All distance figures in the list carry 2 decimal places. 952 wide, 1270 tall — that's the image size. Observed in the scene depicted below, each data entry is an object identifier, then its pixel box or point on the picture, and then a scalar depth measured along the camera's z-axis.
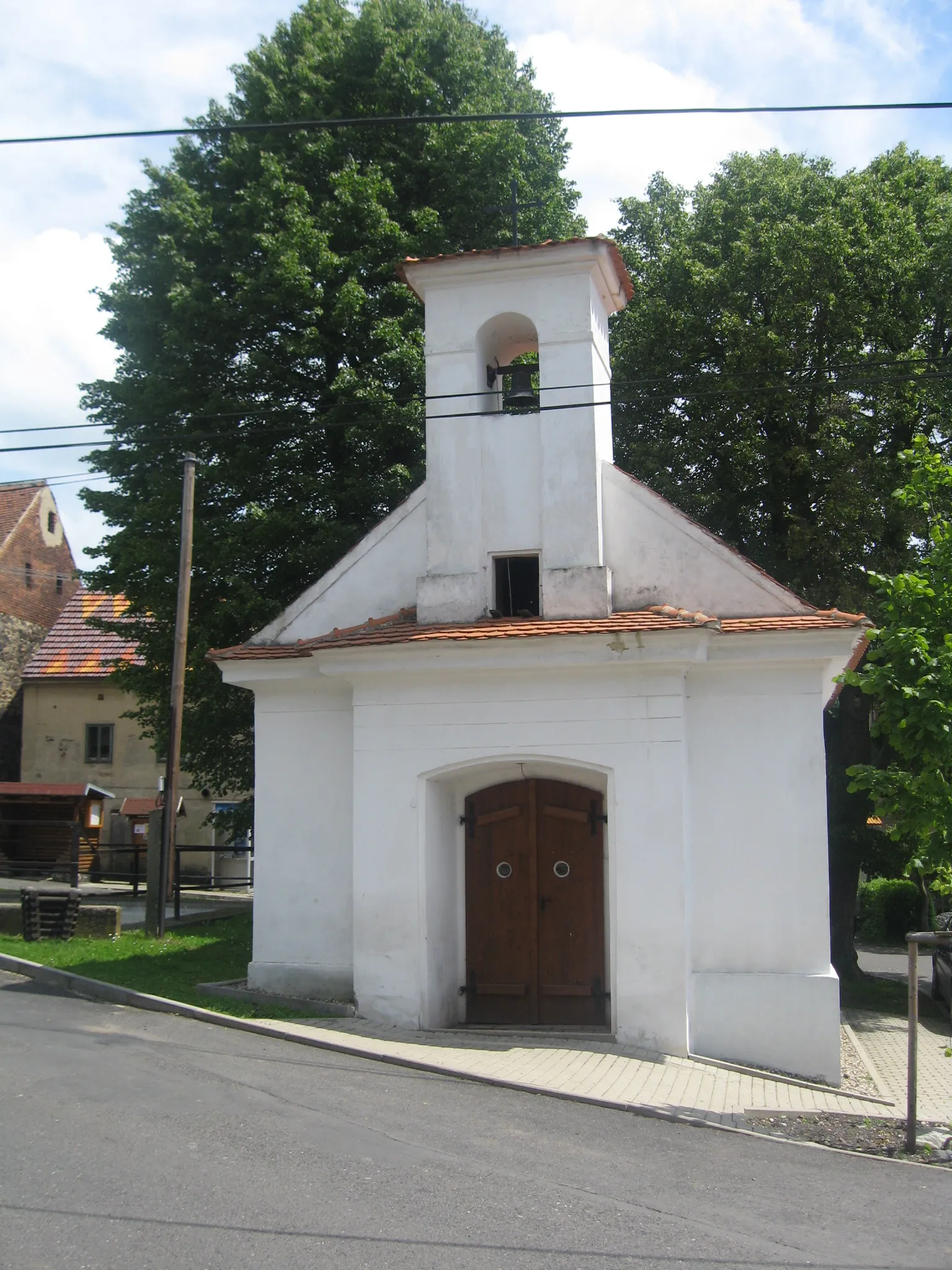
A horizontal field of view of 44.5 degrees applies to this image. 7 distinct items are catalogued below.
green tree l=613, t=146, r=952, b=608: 18.67
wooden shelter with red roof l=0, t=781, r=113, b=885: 26.34
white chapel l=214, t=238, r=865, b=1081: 11.09
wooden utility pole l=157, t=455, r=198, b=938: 16.28
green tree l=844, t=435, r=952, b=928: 9.05
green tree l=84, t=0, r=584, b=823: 18.27
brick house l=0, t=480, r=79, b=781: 32.22
